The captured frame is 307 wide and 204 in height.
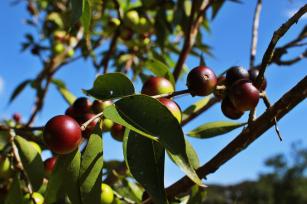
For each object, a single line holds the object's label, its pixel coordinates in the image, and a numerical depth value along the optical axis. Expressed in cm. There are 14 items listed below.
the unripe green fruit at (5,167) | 31
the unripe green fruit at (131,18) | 52
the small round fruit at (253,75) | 27
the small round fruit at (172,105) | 23
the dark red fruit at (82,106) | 31
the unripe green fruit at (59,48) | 68
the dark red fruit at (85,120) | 27
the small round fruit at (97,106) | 31
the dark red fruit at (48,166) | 29
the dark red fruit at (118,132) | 31
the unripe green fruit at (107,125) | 36
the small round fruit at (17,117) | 67
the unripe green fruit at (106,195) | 30
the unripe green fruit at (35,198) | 28
